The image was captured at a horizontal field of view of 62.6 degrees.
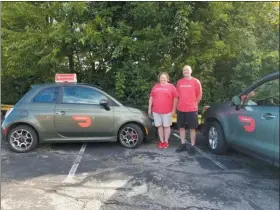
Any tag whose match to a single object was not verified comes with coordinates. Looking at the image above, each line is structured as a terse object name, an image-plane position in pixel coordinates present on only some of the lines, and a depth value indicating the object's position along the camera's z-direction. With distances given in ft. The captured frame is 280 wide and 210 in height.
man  15.08
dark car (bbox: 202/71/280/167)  11.01
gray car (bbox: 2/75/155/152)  15.30
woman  15.73
